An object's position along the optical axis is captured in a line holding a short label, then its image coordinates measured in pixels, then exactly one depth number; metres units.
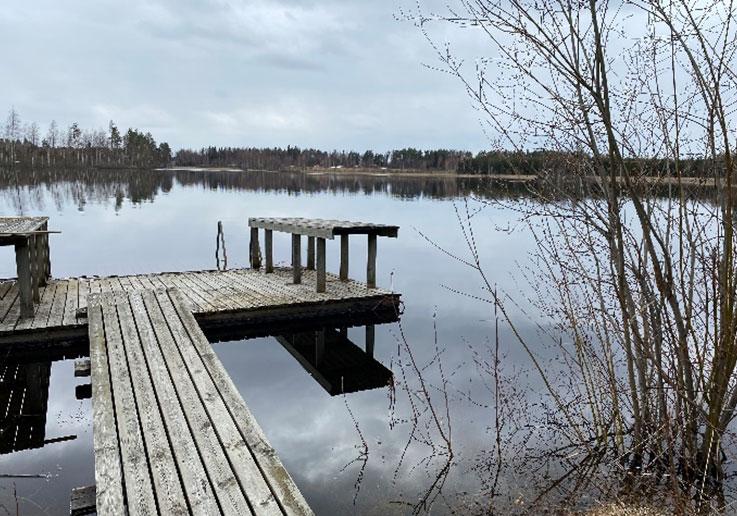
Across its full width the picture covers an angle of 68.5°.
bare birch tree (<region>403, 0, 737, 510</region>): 3.78
